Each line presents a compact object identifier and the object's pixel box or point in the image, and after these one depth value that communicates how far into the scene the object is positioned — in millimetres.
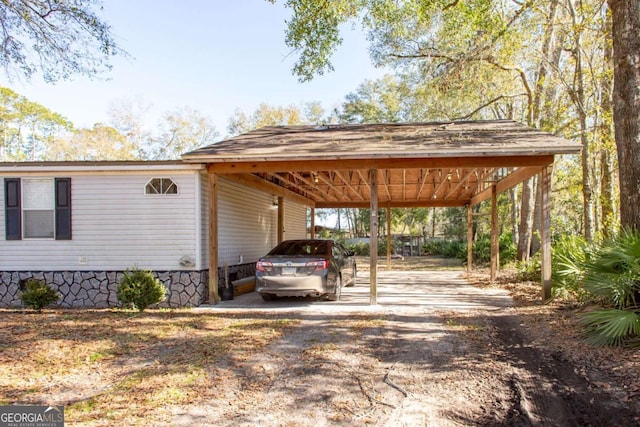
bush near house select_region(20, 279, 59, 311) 8523
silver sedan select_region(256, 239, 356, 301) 8828
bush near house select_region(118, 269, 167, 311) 8406
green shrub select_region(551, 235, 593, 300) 8177
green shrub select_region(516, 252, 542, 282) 12312
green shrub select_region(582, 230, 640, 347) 5160
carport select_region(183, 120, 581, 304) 8500
